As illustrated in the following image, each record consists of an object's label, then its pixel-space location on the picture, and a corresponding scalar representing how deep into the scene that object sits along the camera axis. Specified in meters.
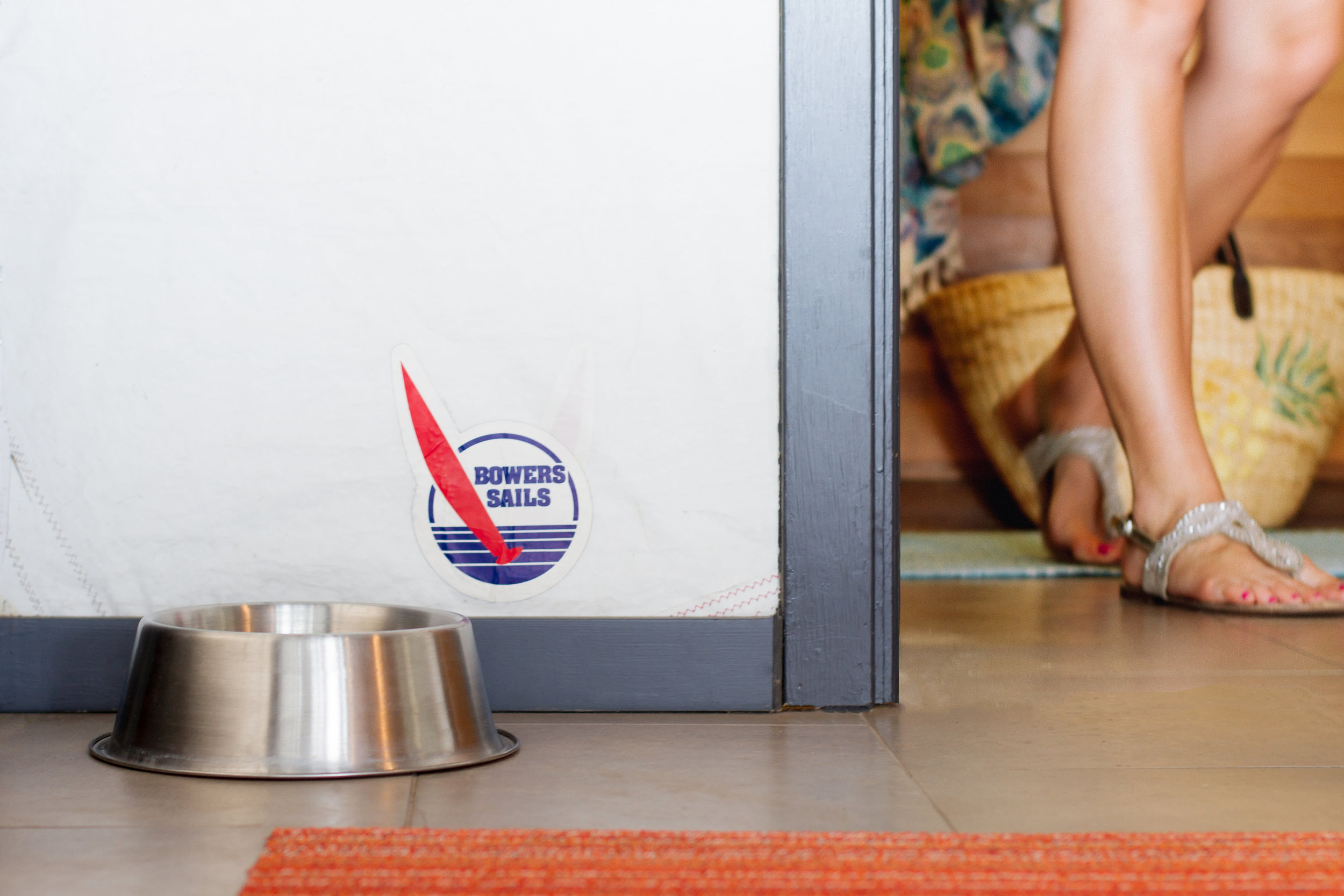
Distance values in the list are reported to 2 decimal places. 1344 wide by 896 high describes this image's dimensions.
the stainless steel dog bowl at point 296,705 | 1.97
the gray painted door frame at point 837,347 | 2.16
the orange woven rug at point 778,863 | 1.79
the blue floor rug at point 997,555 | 2.95
